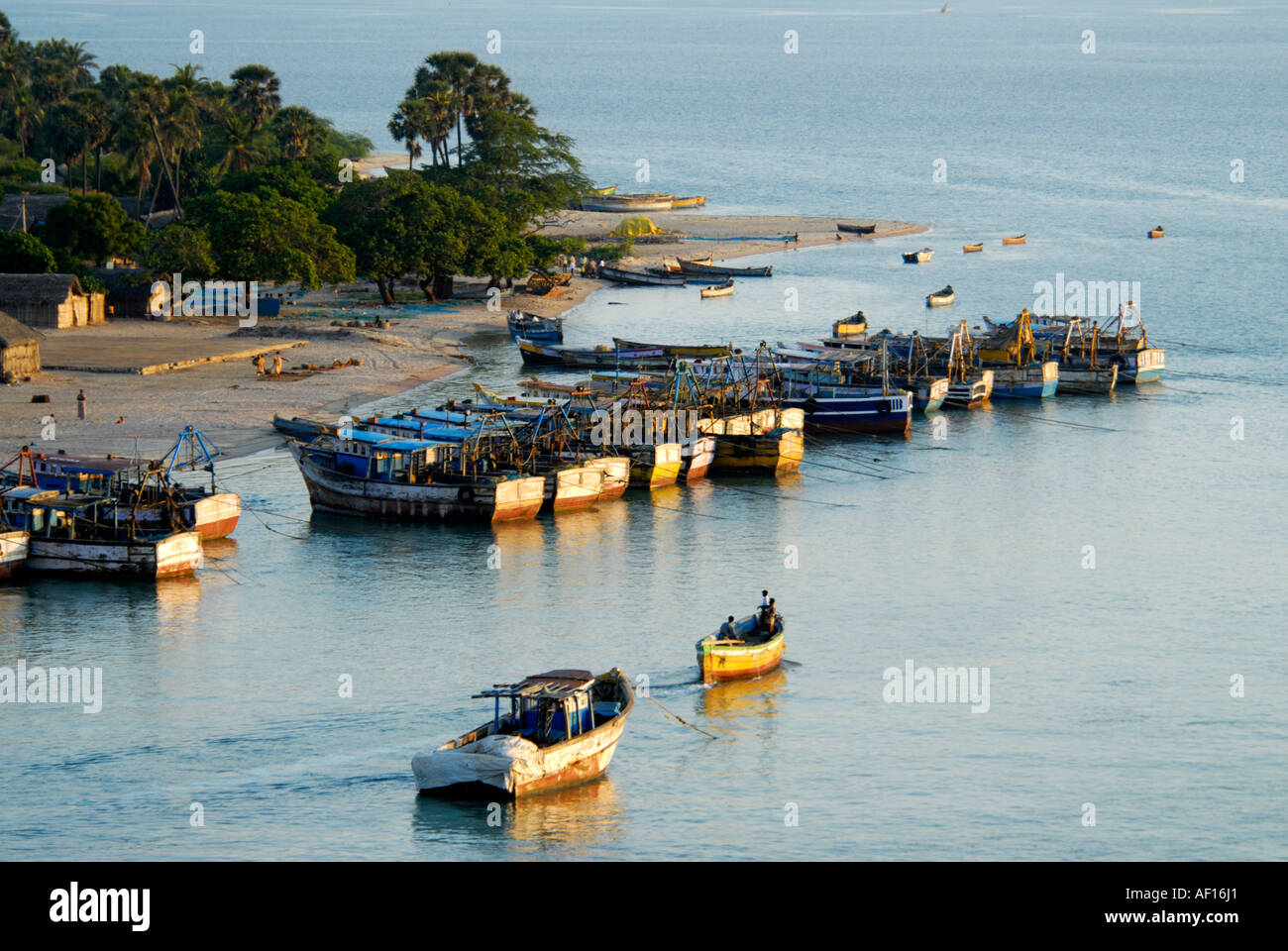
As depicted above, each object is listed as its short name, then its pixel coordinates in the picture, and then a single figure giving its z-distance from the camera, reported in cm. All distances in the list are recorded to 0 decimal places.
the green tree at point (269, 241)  9969
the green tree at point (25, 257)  9800
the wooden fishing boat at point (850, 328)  10238
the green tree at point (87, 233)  10431
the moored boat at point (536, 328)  9782
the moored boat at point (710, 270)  12962
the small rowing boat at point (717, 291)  12044
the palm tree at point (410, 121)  12731
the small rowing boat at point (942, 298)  11644
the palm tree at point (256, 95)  13400
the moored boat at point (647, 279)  12662
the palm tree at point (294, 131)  12838
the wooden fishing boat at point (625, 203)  16288
